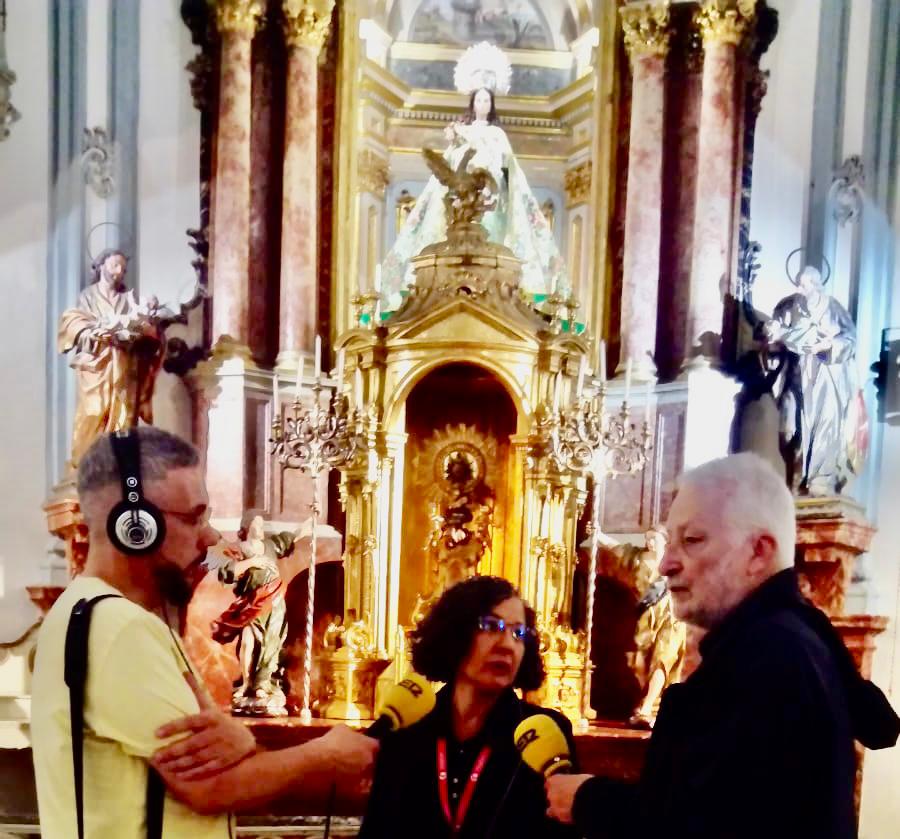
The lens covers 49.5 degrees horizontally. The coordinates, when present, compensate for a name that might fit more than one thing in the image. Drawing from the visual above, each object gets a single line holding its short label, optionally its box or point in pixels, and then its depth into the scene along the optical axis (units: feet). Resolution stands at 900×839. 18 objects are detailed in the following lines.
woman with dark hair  7.55
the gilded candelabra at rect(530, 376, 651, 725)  18.75
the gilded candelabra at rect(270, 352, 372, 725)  19.02
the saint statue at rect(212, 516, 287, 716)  19.47
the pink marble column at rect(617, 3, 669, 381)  23.15
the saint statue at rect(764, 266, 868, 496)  21.49
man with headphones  5.36
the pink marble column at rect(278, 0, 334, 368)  23.13
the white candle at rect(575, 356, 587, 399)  20.01
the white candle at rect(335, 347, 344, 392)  19.92
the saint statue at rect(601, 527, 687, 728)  19.14
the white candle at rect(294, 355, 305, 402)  19.12
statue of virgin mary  23.02
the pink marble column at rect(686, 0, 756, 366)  22.53
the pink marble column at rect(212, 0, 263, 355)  22.72
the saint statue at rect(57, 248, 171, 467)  21.40
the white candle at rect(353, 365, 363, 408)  20.01
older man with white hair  5.43
